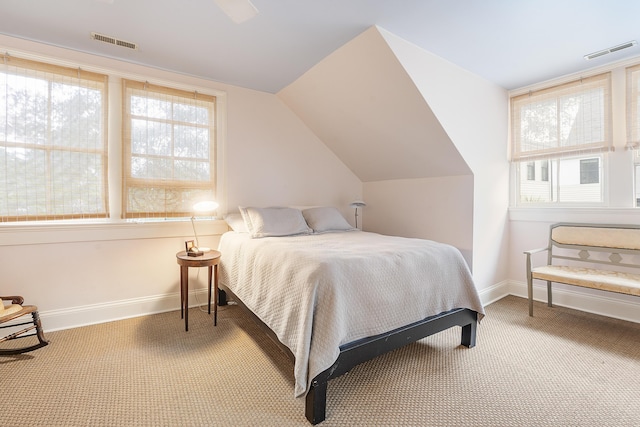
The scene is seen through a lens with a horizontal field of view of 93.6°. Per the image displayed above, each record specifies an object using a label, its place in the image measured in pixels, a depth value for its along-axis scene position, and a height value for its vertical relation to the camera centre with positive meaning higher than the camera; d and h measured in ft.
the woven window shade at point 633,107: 8.99 +3.08
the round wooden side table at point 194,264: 8.21 -1.37
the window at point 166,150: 9.39 +2.16
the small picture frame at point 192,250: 8.62 -1.03
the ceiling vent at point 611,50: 8.35 +4.63
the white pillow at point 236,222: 10.03 -0.27
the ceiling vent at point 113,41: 7.94 +4.76
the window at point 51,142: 7.82 +2.06
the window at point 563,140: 9.84 +2.49
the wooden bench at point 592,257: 8.46 -1.56
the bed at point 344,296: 5.06 -1.70
